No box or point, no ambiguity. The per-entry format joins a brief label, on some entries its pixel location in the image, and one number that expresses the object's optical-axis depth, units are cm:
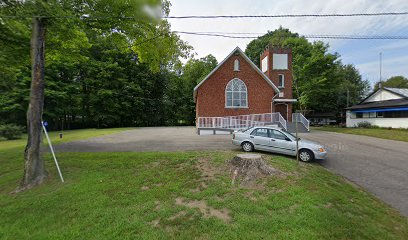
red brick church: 2228
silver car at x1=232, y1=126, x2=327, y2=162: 903
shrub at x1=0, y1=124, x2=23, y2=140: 2027
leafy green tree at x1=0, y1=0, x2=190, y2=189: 626
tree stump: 607
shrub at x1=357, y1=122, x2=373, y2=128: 2760
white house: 2416
